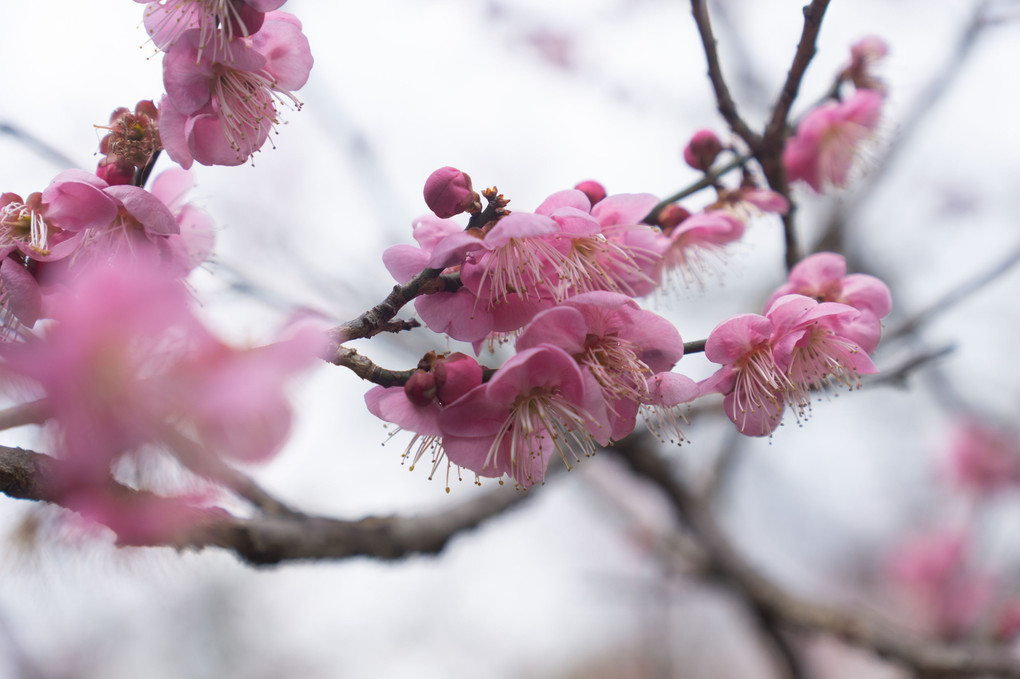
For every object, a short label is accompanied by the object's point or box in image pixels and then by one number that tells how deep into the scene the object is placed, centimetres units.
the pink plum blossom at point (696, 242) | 53
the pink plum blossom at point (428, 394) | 49
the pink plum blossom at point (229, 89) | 50
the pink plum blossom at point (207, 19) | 49
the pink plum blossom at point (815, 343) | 50
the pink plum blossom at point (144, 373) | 47
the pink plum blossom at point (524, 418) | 49
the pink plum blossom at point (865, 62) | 57
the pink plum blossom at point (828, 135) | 57
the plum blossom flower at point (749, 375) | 50
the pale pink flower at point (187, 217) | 52
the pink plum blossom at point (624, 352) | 50
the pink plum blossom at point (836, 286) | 52
